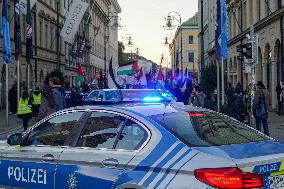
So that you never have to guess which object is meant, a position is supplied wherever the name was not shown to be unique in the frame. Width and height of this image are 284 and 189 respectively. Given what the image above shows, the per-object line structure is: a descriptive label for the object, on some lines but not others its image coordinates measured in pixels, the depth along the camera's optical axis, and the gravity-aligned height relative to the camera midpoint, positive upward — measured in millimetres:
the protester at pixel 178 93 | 25209 -170
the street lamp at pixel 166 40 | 63625 +5659
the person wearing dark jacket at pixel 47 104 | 14492 -345
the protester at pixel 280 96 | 27131 -384
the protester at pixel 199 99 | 22719 -406
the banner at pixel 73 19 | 31703 +4117
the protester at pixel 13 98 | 31136 -411
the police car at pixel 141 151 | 4773 -592
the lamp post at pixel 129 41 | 73206 +6423
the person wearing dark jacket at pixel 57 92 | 14758 -50
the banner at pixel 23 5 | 30016 +4643
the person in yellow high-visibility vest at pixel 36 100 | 24766 -409
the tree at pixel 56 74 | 33188 +1038
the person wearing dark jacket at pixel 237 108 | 17156 -597
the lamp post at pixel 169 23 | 39534 +4717
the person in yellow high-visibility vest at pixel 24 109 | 19953 -652
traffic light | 18828 +1304
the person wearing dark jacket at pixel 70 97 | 20781 -246
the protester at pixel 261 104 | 16031 -456
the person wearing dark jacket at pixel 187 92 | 25700 -133
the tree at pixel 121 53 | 148700 +10098
